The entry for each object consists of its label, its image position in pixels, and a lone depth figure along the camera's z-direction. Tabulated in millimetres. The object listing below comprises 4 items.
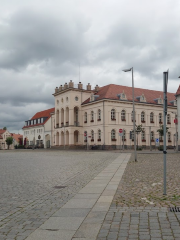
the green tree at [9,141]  85420
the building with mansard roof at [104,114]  44527
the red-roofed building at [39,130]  63480
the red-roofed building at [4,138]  98193
